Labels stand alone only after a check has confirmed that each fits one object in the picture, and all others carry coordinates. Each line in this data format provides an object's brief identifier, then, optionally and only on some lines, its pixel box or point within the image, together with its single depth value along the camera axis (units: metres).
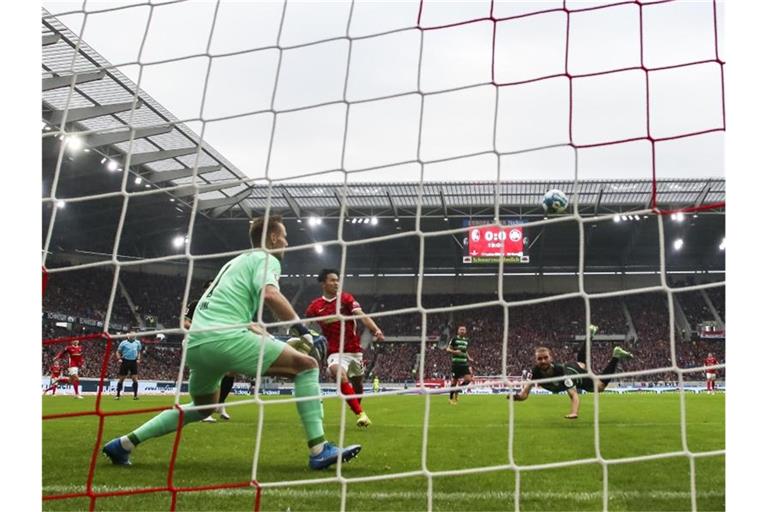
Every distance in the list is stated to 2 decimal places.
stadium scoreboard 30.30
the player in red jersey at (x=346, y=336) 6.86
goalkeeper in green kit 3.95
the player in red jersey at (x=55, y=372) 17.28
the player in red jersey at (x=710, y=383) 19.78
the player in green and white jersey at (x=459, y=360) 12.73
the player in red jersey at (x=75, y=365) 14.81
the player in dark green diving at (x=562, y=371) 8.57
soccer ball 7.33
